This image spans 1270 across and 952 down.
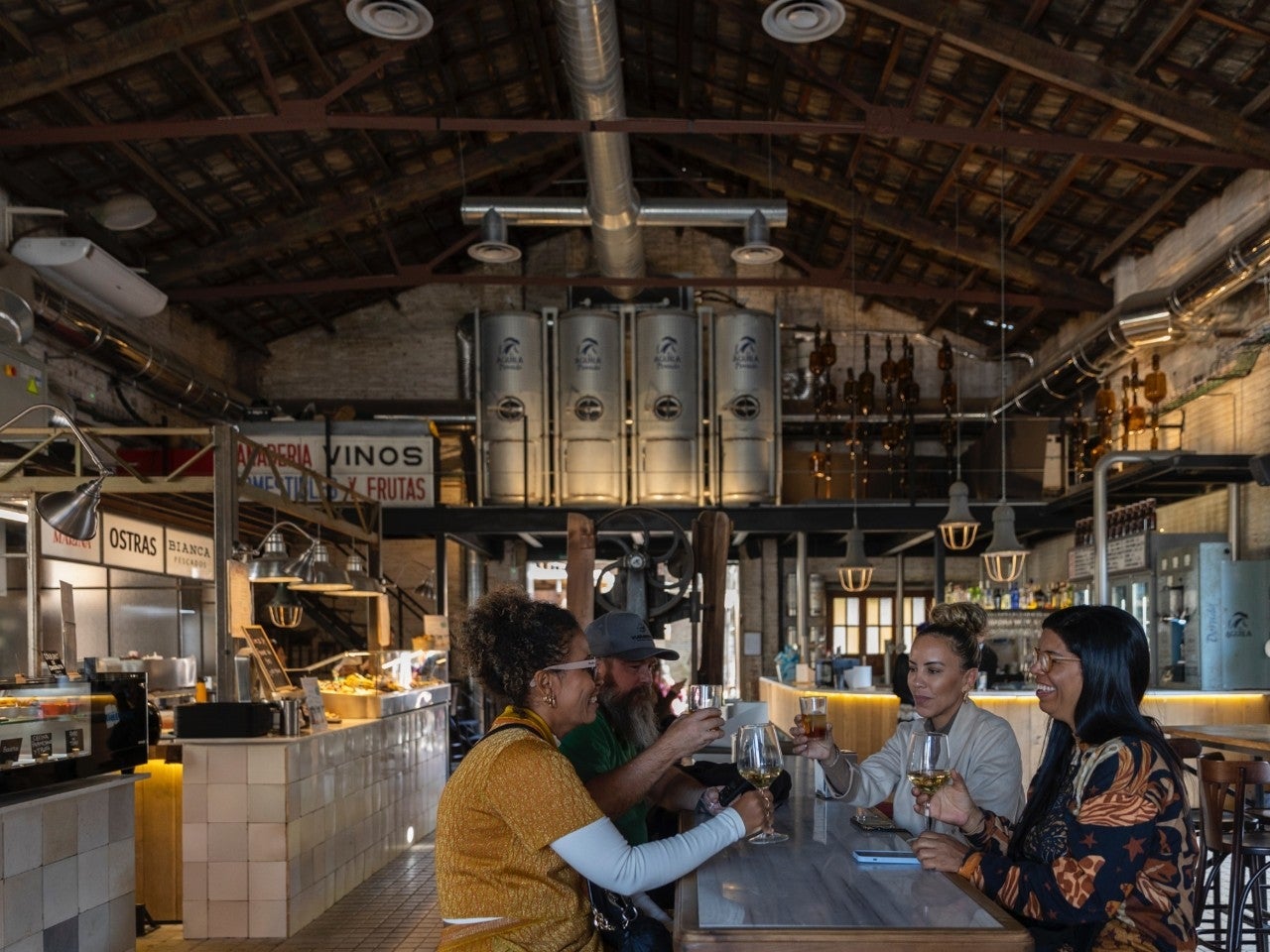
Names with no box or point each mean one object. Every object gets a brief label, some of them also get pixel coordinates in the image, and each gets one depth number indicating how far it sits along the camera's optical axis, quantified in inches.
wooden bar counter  377.7
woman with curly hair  90.1
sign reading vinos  585.9
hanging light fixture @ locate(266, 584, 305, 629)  360.2
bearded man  119.0
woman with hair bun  124.3
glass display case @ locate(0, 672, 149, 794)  170.4
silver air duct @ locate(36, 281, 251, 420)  408.2
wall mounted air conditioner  377.1
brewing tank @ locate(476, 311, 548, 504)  639.8
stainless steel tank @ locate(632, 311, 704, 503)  636.1
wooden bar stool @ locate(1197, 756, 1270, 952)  173.6
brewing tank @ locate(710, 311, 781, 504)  636.1
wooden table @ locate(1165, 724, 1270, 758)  233.3
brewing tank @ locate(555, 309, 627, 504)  634.8
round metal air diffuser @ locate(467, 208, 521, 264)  477.7
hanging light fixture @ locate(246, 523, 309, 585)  302.7
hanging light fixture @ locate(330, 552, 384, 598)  373.1
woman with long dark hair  90.4
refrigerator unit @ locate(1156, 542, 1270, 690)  384.5
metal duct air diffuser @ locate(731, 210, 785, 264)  478.3
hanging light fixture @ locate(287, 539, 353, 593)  315.6
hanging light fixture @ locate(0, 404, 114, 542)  216.4
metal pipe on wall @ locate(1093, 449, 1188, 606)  406.0
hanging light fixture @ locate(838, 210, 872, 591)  451.8
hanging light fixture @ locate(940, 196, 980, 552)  392.5
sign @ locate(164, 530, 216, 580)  512.1
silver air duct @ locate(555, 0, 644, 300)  350.9
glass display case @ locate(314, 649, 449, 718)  326.3
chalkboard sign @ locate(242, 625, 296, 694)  291.9
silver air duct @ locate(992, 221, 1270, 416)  330.6
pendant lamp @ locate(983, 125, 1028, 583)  383.9
